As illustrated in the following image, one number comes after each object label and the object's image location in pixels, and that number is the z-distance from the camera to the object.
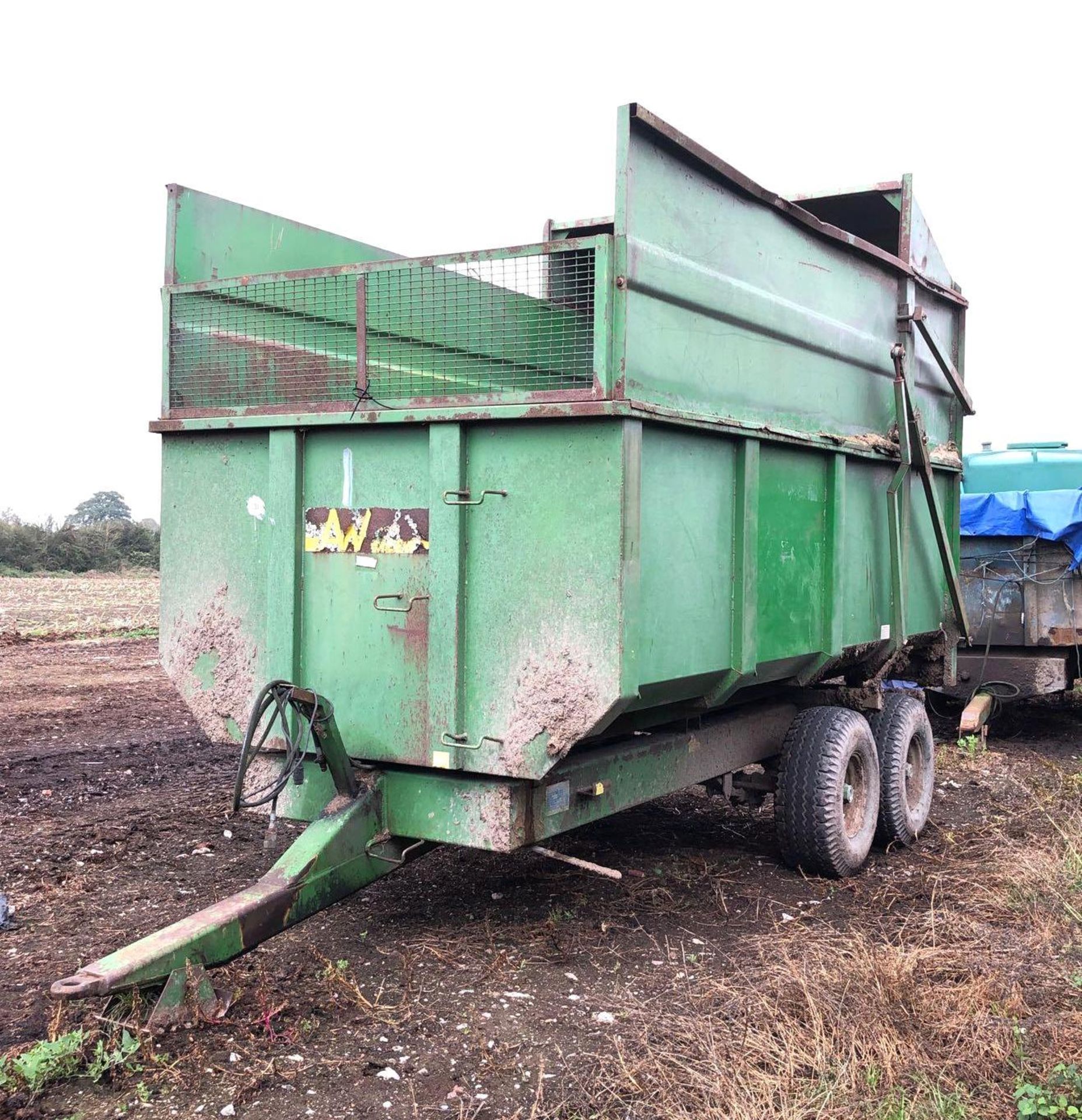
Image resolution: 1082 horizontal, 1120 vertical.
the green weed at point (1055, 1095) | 2.88
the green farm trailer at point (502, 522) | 3.78
